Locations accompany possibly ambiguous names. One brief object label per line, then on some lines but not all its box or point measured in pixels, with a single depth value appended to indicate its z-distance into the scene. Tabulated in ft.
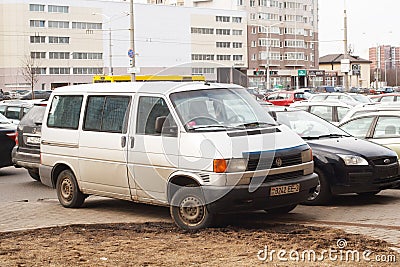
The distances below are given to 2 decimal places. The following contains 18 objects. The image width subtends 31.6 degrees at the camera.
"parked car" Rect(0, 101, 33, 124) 81.41
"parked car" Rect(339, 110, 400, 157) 42.06
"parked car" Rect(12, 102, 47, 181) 45.11
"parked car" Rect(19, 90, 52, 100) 228.12
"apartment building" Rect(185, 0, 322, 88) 403.75
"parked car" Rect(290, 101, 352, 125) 64.44
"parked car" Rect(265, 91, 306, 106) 144.77
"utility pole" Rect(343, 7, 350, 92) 153.89
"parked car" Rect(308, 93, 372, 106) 113.22
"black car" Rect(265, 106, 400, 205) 35.50
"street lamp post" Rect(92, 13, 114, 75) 332.84
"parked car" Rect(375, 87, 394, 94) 243.25
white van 28.96
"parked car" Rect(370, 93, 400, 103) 95.25
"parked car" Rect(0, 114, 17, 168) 52.54
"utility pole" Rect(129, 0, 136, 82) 140.58
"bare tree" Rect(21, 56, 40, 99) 307.72
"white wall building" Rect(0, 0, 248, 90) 317.22
